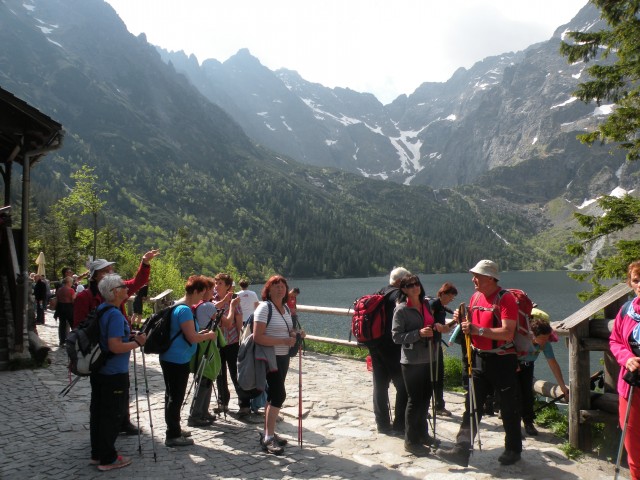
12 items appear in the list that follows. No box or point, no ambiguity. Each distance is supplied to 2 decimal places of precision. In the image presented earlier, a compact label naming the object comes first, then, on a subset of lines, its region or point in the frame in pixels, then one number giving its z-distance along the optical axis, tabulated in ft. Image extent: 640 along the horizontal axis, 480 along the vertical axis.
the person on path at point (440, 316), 21.08
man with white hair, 19.74
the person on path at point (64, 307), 41.63
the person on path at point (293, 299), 33.50
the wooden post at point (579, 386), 17.40
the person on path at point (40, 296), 58.65
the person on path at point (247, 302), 26.68
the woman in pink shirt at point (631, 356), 12.64
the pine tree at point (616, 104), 31.73
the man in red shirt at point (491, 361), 15.90
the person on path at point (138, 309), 24.64
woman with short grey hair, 16.25
